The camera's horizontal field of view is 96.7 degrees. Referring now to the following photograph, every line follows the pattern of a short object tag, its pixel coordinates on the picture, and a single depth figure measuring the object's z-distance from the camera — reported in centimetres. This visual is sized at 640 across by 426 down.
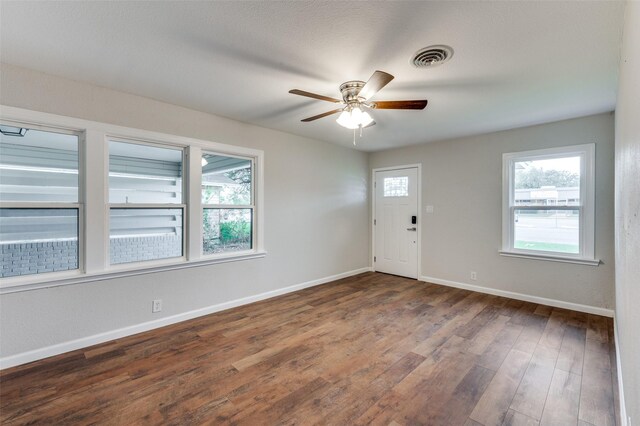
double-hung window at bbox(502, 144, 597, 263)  347
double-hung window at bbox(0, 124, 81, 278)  236
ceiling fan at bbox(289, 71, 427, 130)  227
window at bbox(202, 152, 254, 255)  354
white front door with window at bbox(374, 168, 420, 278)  512
